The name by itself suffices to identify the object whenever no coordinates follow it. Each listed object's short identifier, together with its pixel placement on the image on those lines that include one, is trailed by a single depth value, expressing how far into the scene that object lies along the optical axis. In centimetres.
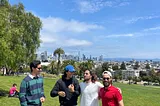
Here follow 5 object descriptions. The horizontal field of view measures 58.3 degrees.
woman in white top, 321
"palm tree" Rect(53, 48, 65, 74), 4505
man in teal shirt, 308
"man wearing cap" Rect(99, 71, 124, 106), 276
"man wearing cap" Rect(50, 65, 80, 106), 303
